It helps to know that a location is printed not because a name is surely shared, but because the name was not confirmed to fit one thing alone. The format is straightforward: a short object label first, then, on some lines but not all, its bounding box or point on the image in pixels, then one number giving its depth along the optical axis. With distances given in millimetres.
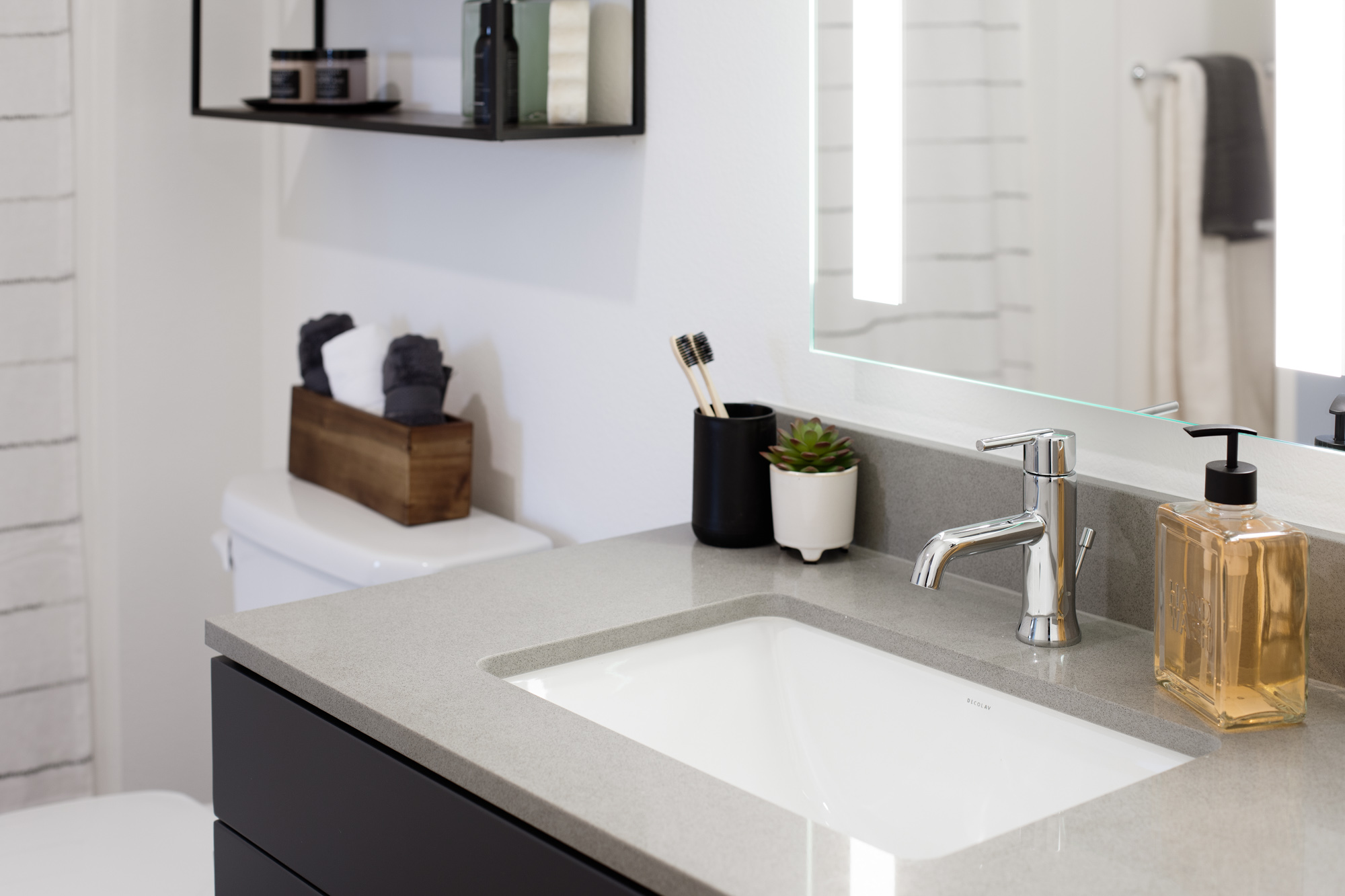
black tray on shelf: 1704
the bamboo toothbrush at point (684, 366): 1275
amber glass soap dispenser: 859
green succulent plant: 1229
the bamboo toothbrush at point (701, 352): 1287
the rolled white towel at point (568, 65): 1429
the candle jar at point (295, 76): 1744
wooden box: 1587
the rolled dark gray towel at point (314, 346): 1760
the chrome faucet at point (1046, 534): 1024
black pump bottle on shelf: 1418
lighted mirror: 914
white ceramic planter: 1213
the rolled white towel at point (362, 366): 1666
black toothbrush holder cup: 1262
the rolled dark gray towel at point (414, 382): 1590
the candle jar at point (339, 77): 1712
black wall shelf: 1348
